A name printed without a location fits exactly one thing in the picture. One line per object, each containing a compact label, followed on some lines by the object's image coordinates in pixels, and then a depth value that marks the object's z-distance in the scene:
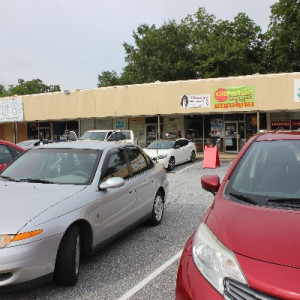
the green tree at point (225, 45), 36.75
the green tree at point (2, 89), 80.95
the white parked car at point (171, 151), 15.46
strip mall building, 20.71
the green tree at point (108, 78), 49.12
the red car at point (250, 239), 2.04
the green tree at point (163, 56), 39.03
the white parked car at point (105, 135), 18.97
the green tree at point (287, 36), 35.78
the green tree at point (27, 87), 71.69
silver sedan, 3.21
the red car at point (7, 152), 7.69
